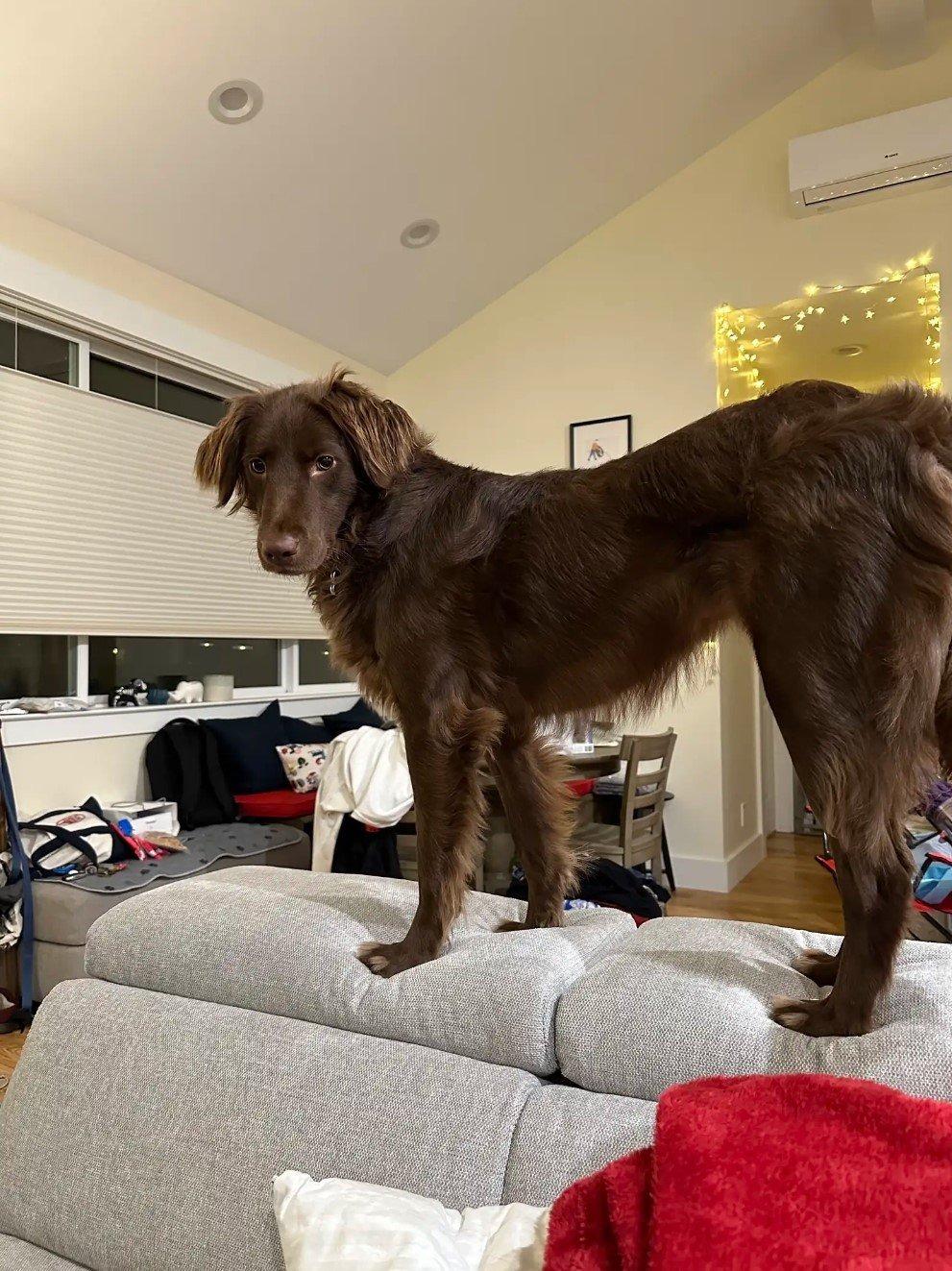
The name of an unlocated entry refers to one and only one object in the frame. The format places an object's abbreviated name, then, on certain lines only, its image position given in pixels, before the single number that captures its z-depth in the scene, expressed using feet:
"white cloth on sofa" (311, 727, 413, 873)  11.38
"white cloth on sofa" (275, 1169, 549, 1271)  2.34
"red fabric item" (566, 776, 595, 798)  12.64
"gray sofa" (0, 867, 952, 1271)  2.77
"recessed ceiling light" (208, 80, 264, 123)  11.50
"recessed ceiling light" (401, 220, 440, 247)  15.51
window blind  11.98
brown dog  2.78
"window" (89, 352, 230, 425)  13.75
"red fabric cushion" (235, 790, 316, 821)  13.85
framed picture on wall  17.13
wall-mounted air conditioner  14.06
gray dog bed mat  10.34
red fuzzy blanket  1.79
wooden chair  12.00
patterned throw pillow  14.56
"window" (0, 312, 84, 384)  12.22
